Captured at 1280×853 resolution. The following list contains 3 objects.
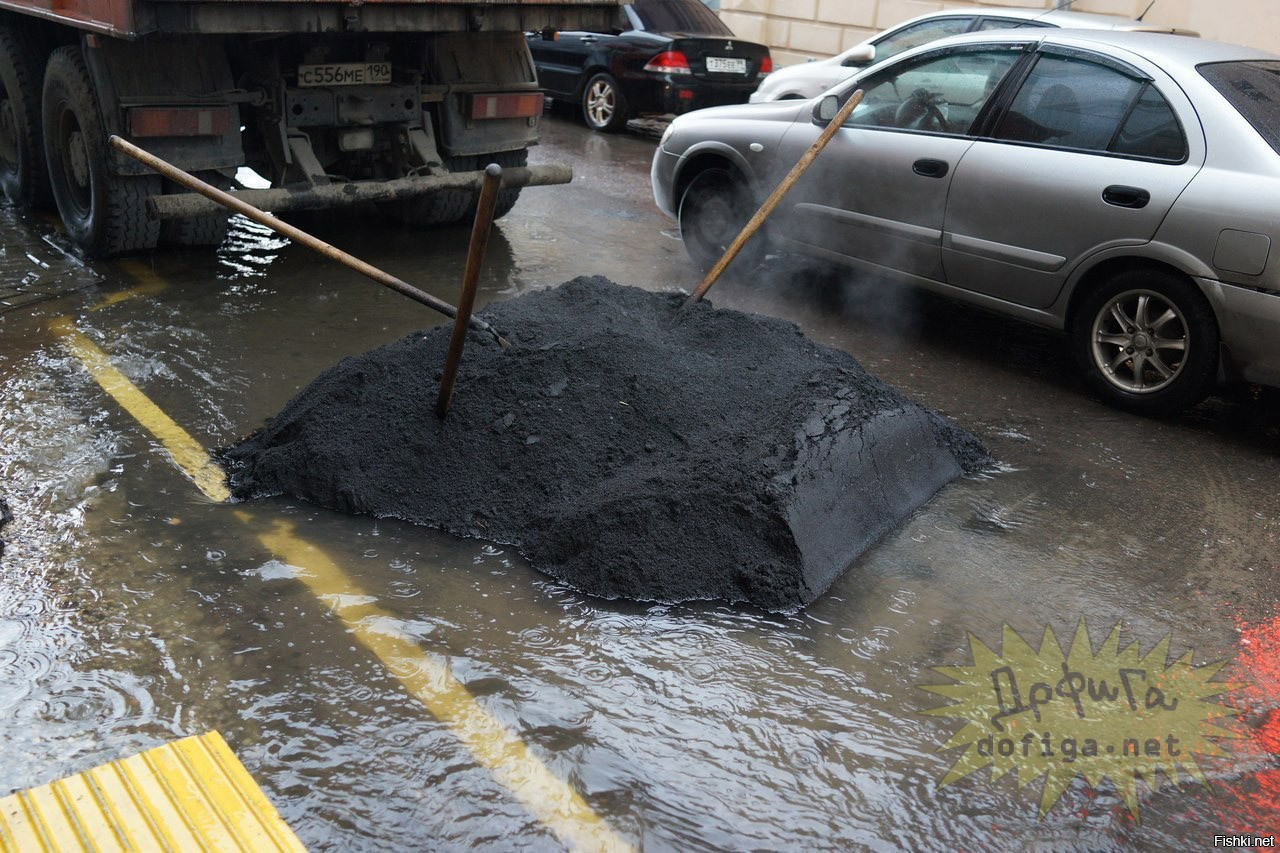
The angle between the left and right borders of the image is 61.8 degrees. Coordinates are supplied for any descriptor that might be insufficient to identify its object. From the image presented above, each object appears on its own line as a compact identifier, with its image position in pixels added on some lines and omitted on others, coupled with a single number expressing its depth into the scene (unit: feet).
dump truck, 19.39
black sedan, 40.75
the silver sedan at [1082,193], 16.40
